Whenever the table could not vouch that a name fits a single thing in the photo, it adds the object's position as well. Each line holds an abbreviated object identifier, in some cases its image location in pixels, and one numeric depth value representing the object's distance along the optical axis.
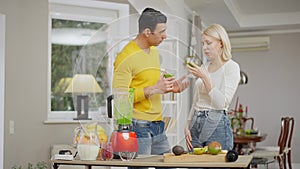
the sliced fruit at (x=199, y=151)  2.41
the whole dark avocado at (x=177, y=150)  2.39
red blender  2.33
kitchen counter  2.32
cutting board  2.38
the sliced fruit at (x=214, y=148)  2.39
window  5.57
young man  2.32
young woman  2.37
